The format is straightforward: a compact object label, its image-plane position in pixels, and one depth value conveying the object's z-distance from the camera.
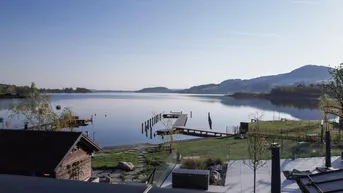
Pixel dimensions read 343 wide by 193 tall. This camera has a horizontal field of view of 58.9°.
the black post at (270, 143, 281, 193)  8.06
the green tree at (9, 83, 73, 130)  35.69
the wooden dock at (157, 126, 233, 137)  45.66
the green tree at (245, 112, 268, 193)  15.39
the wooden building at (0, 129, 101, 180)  15.41
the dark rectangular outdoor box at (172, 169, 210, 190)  13.91
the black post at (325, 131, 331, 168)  15.44
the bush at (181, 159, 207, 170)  17.44
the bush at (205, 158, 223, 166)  18.50
